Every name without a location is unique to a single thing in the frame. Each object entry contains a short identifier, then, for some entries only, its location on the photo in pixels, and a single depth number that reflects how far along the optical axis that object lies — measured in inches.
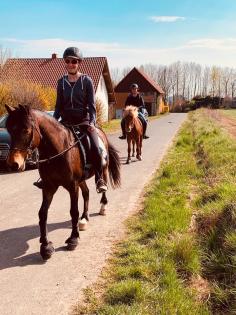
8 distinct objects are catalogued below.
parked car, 482.6
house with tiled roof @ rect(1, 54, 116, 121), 1544.0
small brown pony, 551.2
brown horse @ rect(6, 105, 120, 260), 173.8
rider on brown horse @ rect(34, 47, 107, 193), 233.6
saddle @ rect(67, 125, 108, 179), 231.8
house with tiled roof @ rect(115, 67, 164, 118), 2834.6
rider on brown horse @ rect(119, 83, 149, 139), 590.2
